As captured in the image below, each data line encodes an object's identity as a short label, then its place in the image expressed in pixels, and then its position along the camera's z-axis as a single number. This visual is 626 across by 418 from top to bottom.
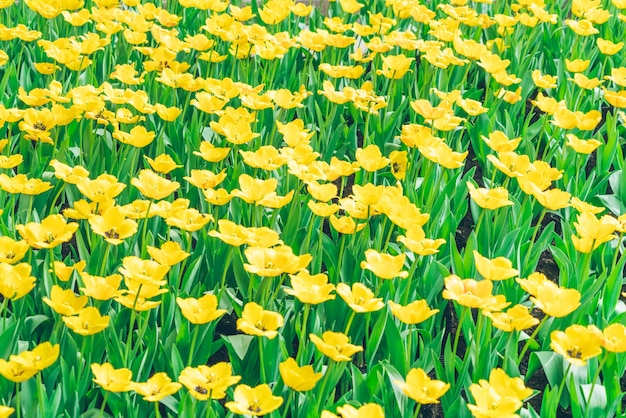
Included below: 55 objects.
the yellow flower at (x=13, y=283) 1.94
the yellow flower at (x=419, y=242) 2.16
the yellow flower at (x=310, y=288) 1.95
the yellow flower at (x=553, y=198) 2.42
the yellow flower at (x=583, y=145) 2.84
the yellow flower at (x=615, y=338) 1.88
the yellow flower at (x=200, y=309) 1.89
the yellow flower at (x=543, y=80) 3.31
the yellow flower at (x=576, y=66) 3.54
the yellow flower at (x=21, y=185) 2.34
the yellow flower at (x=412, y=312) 1.97
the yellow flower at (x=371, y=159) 2.66
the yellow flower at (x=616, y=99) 3.16
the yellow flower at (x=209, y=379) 1.73
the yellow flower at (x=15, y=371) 1.73
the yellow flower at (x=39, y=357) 1.70
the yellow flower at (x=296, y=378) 1.74
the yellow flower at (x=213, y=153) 2.67
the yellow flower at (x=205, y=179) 2.52
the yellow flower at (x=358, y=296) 2.01
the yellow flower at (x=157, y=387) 1.72
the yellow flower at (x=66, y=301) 1.89
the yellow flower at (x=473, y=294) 1.98
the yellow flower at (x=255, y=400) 1.72
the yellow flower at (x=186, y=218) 2.23
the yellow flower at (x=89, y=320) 1.88
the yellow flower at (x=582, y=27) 3.76
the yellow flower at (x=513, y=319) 1.95
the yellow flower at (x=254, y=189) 2.39
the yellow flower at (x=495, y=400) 1.67
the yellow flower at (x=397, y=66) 3.39
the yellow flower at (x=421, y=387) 1.75
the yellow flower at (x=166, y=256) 2.06
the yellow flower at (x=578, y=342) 1.88
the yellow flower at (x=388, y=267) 2.08
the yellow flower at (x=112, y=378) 1.74
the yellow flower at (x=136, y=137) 2.69
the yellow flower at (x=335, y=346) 1.80
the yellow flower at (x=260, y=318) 1.92
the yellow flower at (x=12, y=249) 2.04
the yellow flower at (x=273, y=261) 2.03
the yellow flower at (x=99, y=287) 1.96
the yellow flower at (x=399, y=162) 2.92
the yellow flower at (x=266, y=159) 2.56
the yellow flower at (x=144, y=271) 1.93
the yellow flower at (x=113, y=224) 2.15
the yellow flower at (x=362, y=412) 1.67
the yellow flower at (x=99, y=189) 2.31
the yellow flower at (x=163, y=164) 2.58
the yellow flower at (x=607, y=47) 3.71
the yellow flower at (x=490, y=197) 2.39
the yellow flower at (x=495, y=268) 2.07
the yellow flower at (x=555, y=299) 1.96
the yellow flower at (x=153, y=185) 2.32
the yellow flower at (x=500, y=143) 2.76
